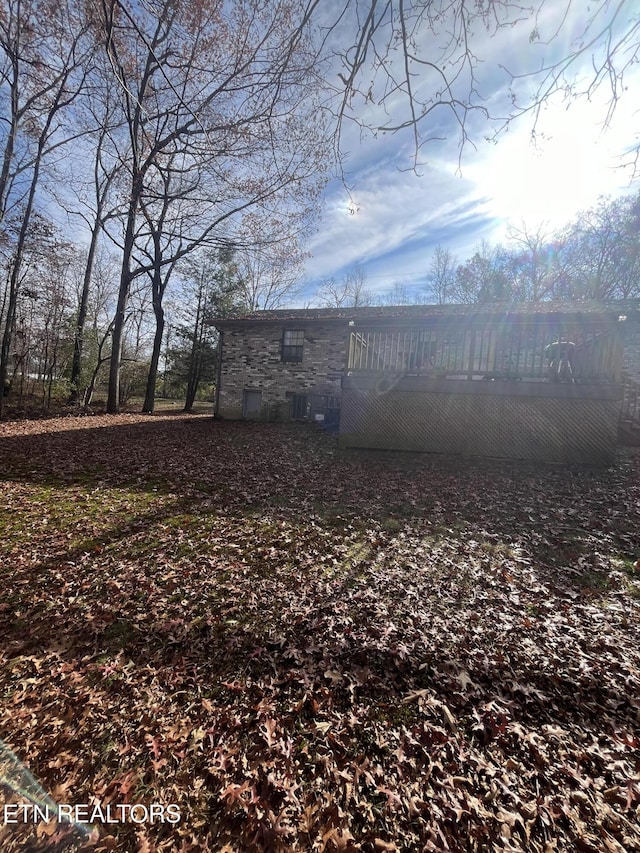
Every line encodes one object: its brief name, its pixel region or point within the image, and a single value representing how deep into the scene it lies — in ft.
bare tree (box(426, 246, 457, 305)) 73.61
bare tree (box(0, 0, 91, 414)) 25.99
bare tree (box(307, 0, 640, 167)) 6.82
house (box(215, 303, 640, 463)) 20.68
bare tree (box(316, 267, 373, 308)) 80.84
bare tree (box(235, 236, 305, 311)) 41.27
